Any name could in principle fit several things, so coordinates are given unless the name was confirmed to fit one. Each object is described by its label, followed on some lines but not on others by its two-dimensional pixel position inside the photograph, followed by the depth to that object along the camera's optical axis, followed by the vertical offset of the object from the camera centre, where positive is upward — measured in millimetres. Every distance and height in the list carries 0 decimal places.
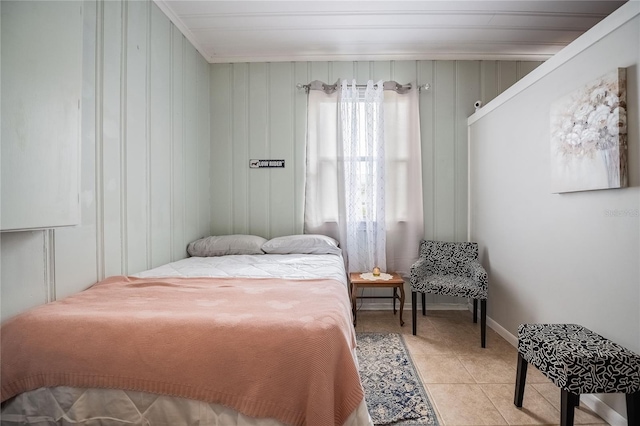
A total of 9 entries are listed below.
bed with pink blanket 1102 -554
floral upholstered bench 1425 -730
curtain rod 3584 +1476
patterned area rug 1733 -1116
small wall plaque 3699 +608
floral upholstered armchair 2748 -595
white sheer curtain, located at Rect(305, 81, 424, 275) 3551 +464
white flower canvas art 1636 +445
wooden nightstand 3089 -692
